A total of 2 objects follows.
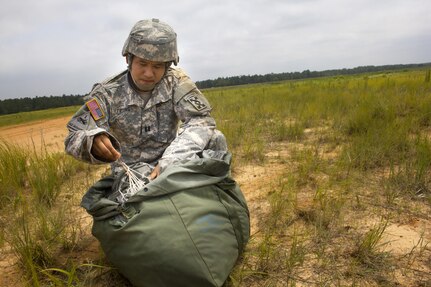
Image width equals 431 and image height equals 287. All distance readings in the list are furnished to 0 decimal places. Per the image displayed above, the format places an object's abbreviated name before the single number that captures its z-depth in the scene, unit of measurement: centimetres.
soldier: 168
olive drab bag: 122
